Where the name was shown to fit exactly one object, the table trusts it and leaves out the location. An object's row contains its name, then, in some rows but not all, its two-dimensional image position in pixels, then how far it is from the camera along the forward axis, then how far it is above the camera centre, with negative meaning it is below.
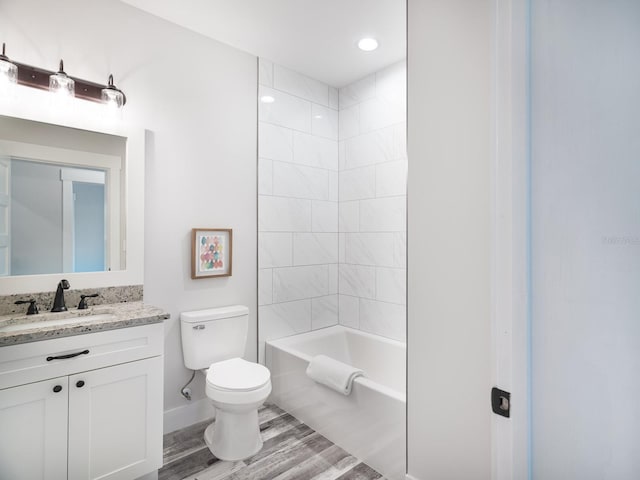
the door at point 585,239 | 0.75 +0.00
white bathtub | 1.90 -1.02
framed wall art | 2.42 -0.09
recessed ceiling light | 2.50 +1.43
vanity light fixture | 1.76 +0.86
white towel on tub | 2.09 -0.83
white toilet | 2.00 -0.82
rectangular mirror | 1.82 +0.20
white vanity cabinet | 1.44 -0.75
